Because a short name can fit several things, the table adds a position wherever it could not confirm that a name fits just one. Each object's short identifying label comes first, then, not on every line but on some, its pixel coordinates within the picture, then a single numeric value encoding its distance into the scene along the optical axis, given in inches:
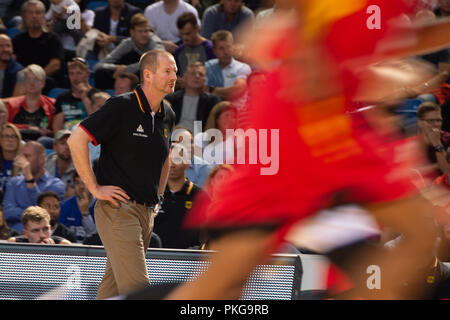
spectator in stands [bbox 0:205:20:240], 494.3
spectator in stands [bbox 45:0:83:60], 724.0
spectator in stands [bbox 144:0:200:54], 707.4
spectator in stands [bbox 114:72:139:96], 600.4
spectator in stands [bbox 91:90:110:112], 597.4
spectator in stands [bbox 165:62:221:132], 593.9
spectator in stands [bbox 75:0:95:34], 732.7
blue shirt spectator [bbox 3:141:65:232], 528.7
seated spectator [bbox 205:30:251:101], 631.8
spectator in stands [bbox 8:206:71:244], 446.3
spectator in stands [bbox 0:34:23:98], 673.6
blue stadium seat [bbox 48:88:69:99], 675.8
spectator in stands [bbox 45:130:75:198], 569.3
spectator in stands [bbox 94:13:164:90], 650.2
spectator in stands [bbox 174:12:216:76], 657.6
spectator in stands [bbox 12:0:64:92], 694.5
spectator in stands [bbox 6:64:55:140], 628.7
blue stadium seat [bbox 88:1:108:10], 802.8
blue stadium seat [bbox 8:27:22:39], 761.0
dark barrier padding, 397.7
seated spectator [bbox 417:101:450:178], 517.3
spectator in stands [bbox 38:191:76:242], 492.4
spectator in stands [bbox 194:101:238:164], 548.1
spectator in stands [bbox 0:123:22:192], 564.4
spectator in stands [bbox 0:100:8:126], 594.2
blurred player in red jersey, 261.4
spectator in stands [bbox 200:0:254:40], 688.4
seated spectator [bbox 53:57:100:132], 625.0
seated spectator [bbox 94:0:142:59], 717.3
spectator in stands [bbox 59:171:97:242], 519.2
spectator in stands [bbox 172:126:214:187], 532.4
